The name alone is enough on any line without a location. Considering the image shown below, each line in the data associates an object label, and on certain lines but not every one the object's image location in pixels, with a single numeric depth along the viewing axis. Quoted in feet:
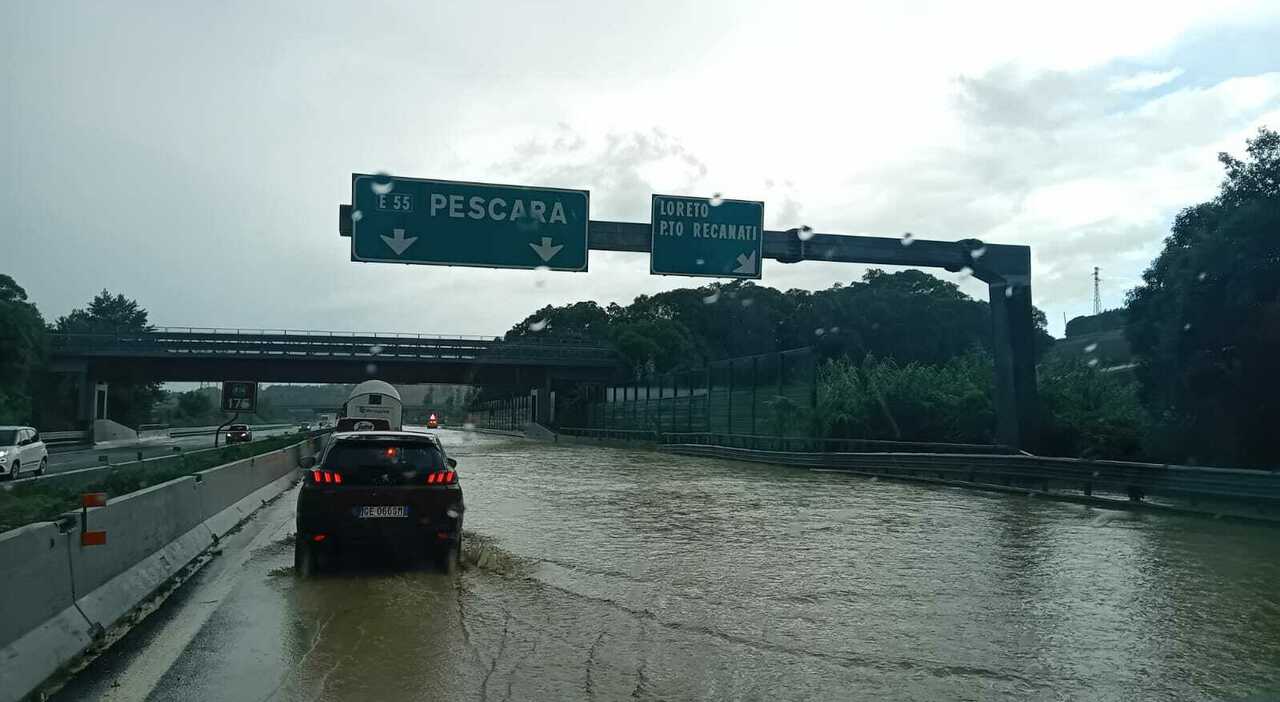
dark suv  34.32
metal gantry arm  76.18
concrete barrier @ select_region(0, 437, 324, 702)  19.33
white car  89.56
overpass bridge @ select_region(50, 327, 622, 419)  200.64
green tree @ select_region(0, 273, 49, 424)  177.17
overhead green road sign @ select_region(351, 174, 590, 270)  70.03
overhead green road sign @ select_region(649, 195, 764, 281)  74.43
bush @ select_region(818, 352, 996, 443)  105.19
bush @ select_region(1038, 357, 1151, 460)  81.87
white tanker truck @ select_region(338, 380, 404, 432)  138.21
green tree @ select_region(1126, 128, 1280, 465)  64.95
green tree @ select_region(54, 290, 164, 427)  204.85
